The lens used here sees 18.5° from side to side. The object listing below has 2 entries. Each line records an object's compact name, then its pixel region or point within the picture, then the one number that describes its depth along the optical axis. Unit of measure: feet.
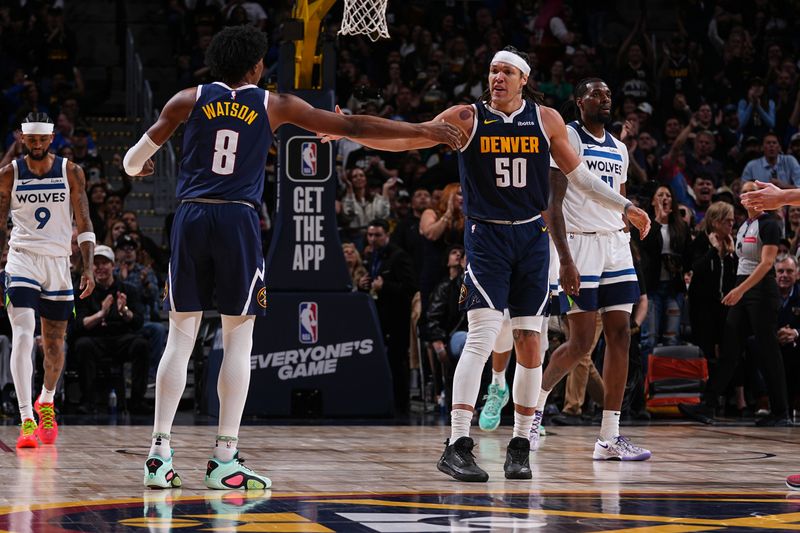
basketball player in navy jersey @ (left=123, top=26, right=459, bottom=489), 40.25
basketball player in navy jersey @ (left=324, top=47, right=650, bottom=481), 43.97
